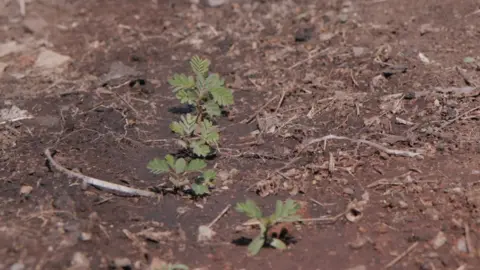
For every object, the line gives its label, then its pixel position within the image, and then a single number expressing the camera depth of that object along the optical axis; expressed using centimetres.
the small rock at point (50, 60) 457
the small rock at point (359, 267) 260
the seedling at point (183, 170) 302
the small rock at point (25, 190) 307
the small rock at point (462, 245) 263
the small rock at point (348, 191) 303
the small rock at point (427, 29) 435
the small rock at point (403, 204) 288
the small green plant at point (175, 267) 255
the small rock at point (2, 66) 451
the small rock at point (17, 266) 256
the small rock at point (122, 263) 262
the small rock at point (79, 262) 257
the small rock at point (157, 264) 263
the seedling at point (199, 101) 341
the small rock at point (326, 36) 454
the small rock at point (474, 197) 283
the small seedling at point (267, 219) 267
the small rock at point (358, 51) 425
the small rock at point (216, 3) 528
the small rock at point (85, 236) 272
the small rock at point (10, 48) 479
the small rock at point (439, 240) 266
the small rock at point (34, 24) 507
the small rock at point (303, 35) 459
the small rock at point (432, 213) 281
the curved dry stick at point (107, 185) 307
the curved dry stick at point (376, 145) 320
